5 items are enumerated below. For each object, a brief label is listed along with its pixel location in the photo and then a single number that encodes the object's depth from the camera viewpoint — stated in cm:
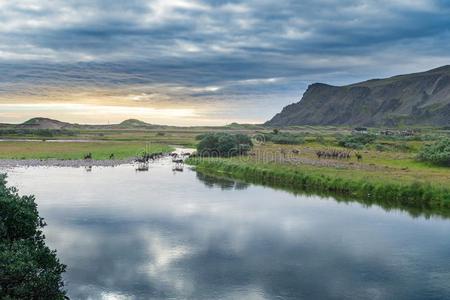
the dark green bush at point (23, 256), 1554
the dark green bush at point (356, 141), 10812
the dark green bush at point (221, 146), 9531
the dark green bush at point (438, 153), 6925
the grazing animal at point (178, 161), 8721
